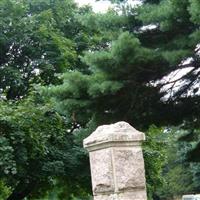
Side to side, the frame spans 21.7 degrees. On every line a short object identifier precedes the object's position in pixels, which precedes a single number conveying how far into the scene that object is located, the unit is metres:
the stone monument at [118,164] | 5.26
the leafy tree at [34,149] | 11.47
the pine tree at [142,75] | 8.15
